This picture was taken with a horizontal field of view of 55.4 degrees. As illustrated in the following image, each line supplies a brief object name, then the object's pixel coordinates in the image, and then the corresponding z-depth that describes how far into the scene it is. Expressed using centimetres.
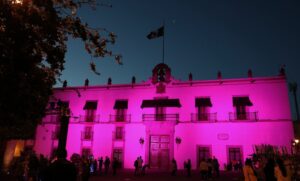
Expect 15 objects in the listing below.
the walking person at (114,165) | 2091
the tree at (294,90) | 5290
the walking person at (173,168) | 2022
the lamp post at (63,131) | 1227
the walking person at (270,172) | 823
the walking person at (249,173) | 759
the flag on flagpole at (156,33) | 2759
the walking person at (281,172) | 704
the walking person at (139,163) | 2181
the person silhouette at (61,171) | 427
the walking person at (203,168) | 1703
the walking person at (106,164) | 2214
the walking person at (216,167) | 1909
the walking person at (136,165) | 2073
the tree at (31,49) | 586
